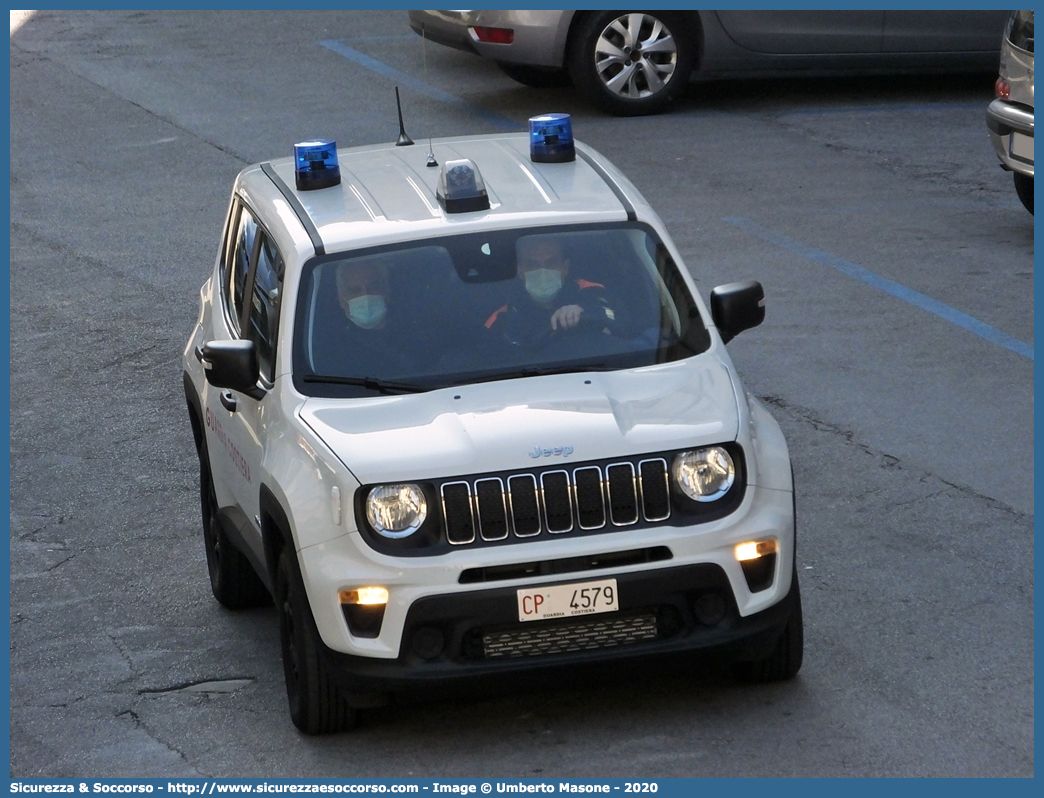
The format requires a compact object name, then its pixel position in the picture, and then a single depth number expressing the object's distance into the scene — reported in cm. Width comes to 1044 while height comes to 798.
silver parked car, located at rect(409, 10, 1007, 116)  3192
